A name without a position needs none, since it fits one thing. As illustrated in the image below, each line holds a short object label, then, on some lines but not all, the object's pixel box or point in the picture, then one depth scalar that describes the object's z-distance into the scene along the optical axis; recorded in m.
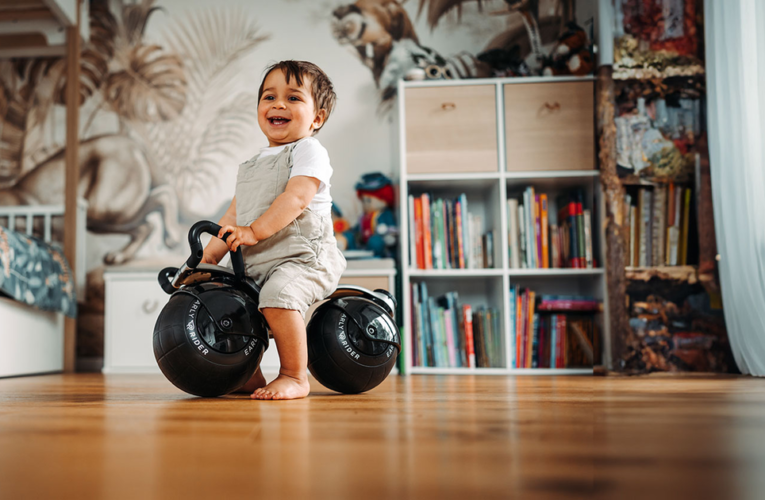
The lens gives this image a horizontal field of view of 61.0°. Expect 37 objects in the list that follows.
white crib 2.33
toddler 1.27
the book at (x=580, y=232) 2.49
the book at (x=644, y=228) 2.02
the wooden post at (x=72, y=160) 2.71
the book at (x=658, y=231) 1.98
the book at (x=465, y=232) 2.55
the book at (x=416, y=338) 2.49
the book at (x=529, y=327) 2.46
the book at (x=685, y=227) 1.95
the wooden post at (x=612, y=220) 2.11
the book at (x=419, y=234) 2.52
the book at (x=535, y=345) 2.47
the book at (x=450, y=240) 2.55
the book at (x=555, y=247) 2.53
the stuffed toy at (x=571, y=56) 2.54
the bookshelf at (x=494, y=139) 2.48
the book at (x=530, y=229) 2.51
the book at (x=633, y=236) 2.08
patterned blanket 2.24
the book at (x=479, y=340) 2.50
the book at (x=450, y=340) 2.50
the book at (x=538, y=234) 2.52
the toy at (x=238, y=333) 1.18
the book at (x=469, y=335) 2.47
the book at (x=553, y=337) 2.47
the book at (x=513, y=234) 2.52
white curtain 1.66
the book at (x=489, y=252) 2.60
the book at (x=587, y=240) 2.47
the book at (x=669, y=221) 1.97
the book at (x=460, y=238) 2.54
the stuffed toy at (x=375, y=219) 2.72
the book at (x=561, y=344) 2.46
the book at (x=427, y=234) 2.52
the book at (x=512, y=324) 2.43
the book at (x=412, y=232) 2.51
